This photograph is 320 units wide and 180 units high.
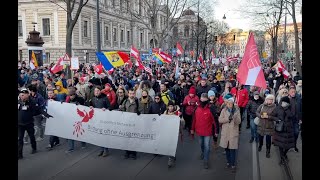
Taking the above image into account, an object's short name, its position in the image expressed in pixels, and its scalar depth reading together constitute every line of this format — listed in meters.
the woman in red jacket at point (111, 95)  10.34
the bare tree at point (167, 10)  34.16
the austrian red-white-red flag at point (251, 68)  7.49
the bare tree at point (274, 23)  27.64
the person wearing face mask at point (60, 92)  10.63
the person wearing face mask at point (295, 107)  8.81
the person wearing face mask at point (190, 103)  10.25
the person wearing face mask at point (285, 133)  7.74
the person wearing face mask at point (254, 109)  9.77
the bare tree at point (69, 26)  22.72
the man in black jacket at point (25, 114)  8.22
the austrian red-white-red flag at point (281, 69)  15.71
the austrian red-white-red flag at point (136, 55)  18.61
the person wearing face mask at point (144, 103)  8.94
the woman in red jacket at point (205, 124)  7.62
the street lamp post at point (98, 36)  20.89
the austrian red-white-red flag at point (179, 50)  26.51
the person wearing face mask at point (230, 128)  7.44
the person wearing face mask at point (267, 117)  8.09
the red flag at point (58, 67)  18.19
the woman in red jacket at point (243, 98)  11.55
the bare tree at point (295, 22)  23.60
